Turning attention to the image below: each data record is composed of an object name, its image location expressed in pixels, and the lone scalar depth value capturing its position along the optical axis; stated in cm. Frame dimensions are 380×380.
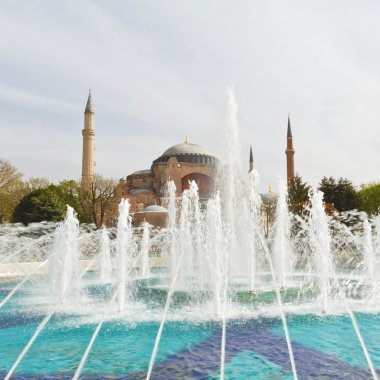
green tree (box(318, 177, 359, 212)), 3328
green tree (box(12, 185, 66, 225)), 2733
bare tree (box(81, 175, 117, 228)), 3806
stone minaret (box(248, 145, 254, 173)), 7129
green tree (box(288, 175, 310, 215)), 3397
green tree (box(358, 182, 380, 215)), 3766
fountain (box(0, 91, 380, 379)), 502
